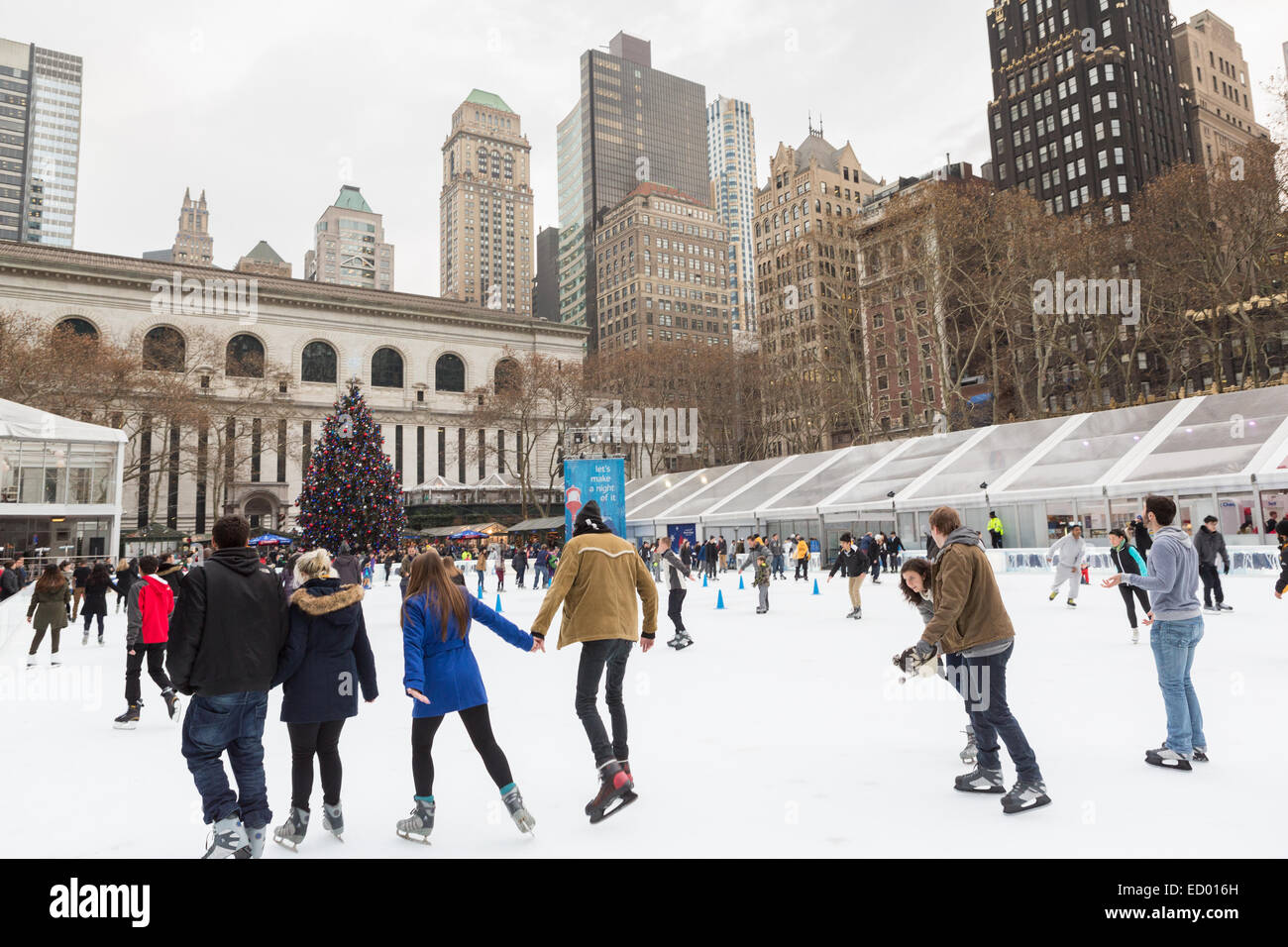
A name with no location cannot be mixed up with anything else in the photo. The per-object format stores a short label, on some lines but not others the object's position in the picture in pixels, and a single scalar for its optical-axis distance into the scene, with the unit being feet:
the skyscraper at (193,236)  625.82
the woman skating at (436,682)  12.07
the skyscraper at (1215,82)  273.33
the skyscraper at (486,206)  520.01
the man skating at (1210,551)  37.04
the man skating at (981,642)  12.89
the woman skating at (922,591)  14.85
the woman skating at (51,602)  33.53
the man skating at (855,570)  42.29
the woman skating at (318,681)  11.91
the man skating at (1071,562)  43.78
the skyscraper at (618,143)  458.50
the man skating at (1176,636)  14.90
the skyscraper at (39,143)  437.17
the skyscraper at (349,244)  567.18
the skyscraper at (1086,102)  225.76
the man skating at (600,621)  13.75
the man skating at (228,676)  11.09
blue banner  76.43
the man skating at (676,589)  35.70
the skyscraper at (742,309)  464.24
